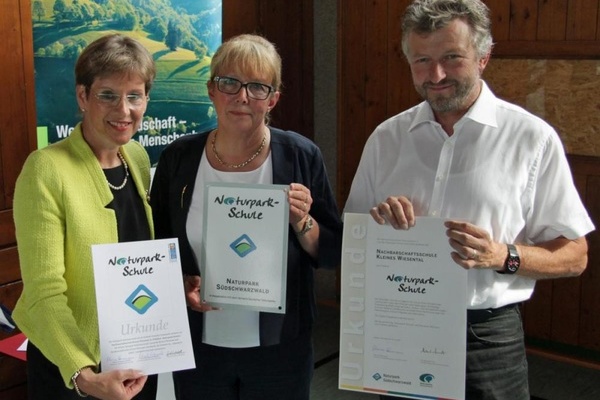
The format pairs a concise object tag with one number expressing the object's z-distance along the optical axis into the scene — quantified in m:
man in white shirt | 1.73
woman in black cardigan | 1.92
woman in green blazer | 1.69
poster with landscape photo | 3.18
